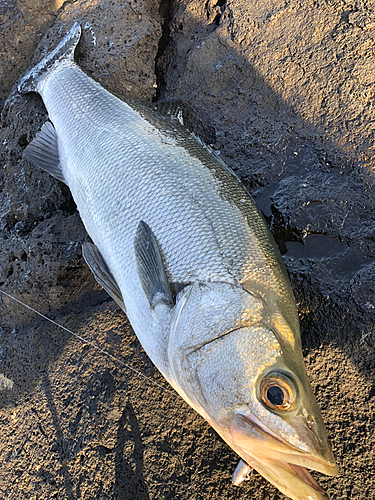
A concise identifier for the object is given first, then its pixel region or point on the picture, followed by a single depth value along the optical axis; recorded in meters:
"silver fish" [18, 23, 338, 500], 0.30
